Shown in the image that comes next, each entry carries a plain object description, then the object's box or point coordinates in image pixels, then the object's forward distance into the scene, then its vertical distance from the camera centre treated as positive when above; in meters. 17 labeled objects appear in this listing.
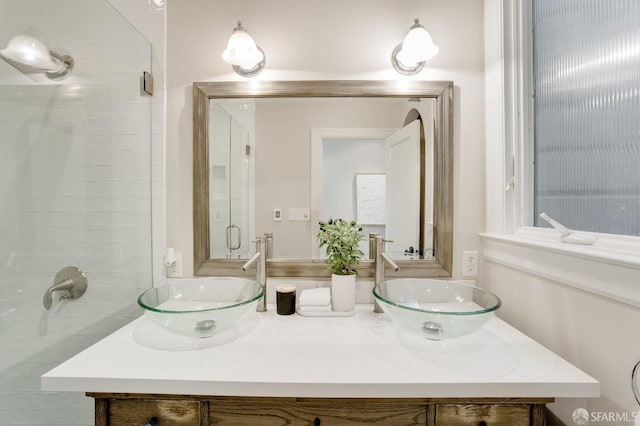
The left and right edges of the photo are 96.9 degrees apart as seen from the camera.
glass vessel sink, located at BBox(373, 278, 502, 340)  0.85 -0.33
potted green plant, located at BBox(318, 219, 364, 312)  1.16 -0.19
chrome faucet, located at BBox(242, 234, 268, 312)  1.19 -0.22
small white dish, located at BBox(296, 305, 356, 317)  1.14 -0.40
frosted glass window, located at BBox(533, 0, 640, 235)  0.77 +0.31
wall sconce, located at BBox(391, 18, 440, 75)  1.16 +0.68
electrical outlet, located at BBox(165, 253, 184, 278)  1.30 -0.25
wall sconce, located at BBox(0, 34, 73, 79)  1.00 +0.59
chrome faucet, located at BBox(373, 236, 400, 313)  1.18 -0.20
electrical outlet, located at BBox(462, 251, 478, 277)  1.28 -0.25
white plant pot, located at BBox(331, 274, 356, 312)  1.15 -0.33
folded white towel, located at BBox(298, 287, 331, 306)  1.16 -0.35
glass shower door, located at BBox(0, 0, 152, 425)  1.05 +0.09
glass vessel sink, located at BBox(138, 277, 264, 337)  0.89 -0.33
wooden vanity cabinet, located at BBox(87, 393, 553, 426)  0.74 -0.52
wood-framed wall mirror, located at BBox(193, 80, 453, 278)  1.27 +0.19
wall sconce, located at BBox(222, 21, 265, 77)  1.17 +0.68
